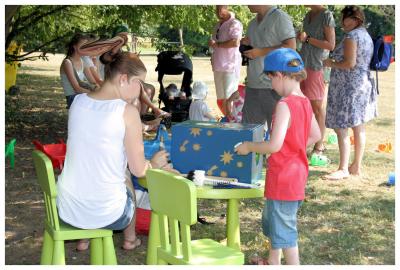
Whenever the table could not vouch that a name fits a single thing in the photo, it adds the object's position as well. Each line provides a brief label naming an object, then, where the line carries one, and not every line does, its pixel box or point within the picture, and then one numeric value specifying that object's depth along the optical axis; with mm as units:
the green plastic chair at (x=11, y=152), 7137
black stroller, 10617
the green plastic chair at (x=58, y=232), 3512
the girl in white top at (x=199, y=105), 8109
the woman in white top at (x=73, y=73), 7410
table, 3582
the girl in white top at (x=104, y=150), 3428
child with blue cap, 3641
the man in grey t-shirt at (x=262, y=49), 5832
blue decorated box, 3746
